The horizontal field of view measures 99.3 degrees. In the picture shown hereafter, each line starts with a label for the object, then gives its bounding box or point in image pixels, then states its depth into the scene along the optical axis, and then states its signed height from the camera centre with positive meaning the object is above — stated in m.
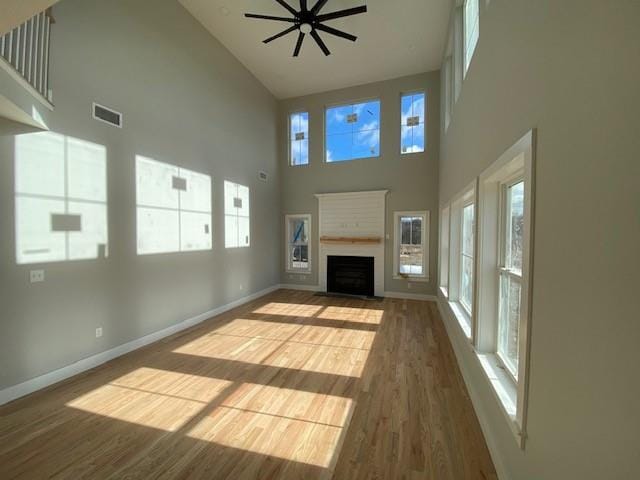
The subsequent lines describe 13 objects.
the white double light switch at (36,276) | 2.58 -0.43
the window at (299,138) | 7.23 +2.53
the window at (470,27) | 2.94 +2.43
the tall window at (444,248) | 4.84 -0.28
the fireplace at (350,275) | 6.62 -1.05
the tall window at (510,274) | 1.91 -0.29
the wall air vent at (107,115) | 3.11 +1.37
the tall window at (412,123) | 6.27 +2.56
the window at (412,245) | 6.25 -0.27
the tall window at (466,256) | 3.31 -0.30
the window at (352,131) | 6.63 +2.54
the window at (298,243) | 7.25 -0.30
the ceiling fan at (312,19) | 3.59 +3.01
